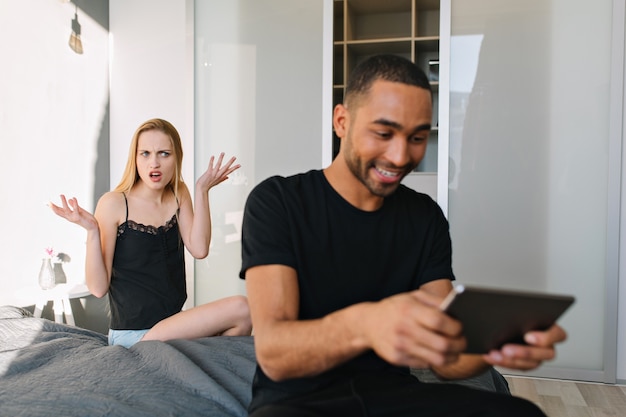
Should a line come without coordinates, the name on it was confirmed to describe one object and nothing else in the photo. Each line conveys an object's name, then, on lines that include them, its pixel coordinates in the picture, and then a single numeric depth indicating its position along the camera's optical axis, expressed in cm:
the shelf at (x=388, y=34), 384
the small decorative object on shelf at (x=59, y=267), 354
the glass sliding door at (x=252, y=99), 352
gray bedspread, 139
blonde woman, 220
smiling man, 105
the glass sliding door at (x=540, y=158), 314
